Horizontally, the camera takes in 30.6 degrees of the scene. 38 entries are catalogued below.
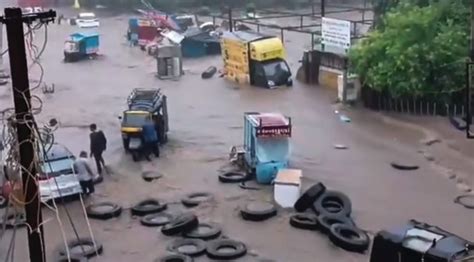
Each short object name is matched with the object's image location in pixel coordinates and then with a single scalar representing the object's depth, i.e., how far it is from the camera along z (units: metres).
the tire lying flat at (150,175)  22.06
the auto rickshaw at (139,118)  23.59
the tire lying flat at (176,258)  16.42
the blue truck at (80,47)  41.97
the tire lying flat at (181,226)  18.03
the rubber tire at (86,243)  16.91
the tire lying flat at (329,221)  17.78
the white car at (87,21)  52.59
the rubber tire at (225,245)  16.62
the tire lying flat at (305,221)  18.11
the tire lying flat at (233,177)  21.47
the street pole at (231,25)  43.78
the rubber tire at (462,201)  19.45
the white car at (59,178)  19.42
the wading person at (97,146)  22.72
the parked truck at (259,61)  33.78
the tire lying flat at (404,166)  22.45
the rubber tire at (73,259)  16.44
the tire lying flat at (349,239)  16.83
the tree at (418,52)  27.77
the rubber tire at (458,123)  26.14
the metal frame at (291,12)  40.55
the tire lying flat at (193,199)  20.00
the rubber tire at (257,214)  18.70
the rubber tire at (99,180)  21.70
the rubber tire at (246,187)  20.91
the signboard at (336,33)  33.62
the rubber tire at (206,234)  17.77
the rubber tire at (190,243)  16.91
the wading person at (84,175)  20.36
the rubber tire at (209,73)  36.72
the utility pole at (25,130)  9.24
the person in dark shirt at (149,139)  23.50
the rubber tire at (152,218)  18.70
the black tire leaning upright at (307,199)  19.12
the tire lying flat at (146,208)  19.36
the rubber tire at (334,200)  18.67
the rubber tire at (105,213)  19.19
